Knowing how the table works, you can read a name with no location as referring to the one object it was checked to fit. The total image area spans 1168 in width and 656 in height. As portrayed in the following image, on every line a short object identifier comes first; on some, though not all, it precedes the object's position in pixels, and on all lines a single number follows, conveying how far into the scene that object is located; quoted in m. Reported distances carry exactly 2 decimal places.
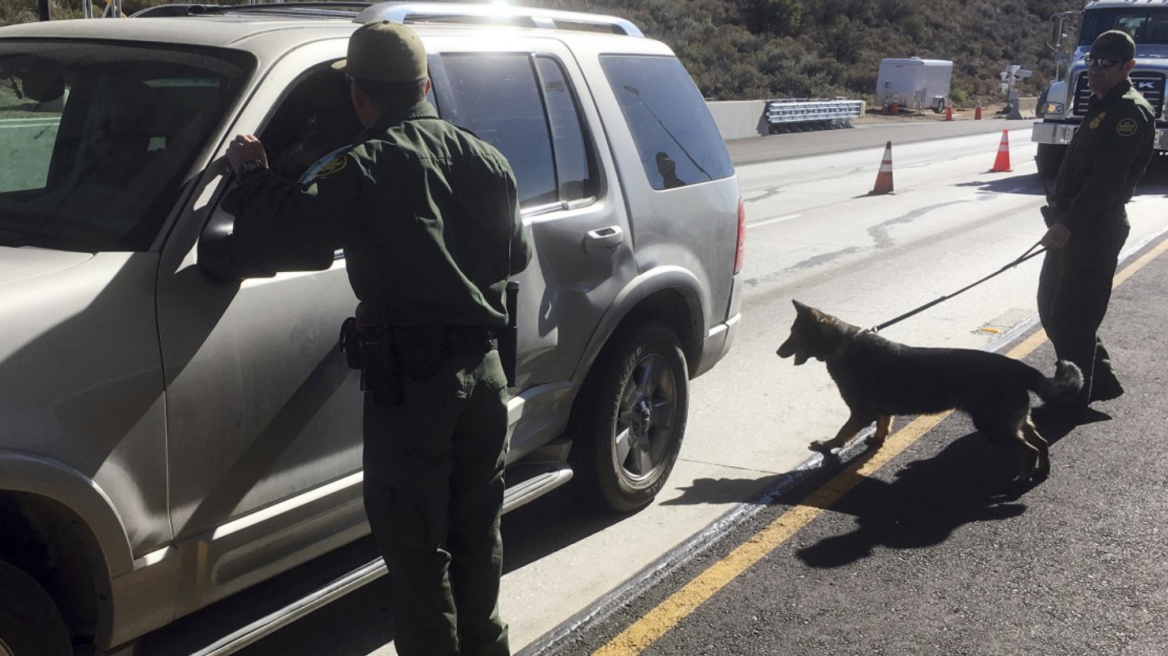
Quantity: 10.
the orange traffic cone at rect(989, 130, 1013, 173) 22.84
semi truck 20.00
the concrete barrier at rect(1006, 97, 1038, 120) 48.06
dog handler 6.21
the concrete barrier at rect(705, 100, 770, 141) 29.80
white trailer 46.94
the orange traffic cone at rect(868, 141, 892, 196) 18.28
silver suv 2.75
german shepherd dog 5.46
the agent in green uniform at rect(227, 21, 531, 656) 2.88
